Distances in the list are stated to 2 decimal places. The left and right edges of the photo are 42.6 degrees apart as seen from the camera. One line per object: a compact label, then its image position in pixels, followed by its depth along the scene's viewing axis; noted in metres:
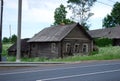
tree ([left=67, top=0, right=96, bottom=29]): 36.38
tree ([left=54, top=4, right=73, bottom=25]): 43.23
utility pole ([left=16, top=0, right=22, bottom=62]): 13.47
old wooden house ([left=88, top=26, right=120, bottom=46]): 32.55
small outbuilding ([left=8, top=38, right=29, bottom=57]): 27.10
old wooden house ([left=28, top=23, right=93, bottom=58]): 22.47
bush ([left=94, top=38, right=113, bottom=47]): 31.61
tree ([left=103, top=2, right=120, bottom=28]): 47.21
